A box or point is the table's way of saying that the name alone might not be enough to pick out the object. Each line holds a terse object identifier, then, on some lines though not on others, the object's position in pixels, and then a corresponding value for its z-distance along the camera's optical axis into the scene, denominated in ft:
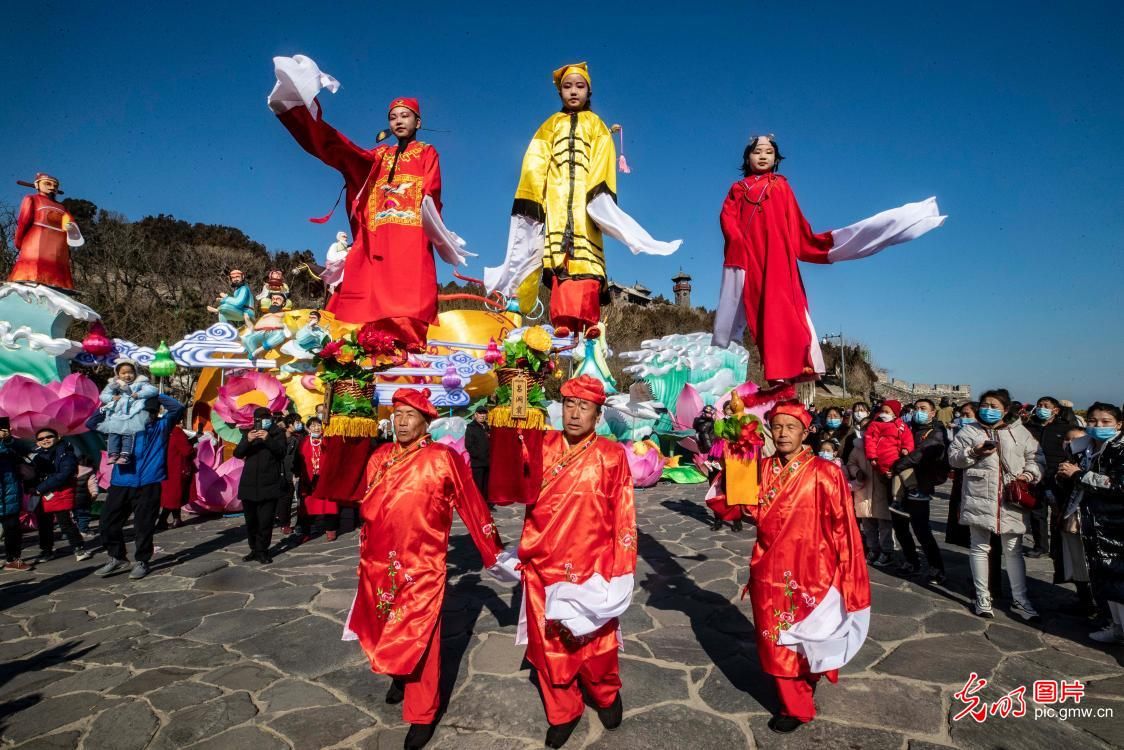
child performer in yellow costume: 14.53
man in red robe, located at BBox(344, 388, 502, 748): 10.50
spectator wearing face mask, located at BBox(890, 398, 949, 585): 19.85
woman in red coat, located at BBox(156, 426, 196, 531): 29.17
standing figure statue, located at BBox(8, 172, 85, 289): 26.94
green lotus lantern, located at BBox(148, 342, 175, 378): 27.17
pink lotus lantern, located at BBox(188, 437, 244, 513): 32.94
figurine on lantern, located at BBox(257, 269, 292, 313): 42.78
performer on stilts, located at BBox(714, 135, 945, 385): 12.23
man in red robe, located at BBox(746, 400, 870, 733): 10.47
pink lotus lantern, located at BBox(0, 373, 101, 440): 25.70
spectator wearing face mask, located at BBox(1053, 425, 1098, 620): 16.37
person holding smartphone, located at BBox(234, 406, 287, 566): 24.07
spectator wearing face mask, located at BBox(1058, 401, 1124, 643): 14.11
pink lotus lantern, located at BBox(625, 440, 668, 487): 44.29
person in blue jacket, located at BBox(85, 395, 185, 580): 21.35
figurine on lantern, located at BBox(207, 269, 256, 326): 38.81
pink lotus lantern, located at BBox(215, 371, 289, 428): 33.76
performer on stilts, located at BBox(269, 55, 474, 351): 14.07
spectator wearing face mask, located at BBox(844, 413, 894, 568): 22.06
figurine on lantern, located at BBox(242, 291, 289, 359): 32.35
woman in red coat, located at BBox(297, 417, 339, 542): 28.25
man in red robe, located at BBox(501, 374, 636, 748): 10.40
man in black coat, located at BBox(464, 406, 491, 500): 29.81
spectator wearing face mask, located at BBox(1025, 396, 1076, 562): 17.61
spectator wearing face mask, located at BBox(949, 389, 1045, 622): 16.49
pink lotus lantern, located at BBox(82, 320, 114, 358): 26.16
